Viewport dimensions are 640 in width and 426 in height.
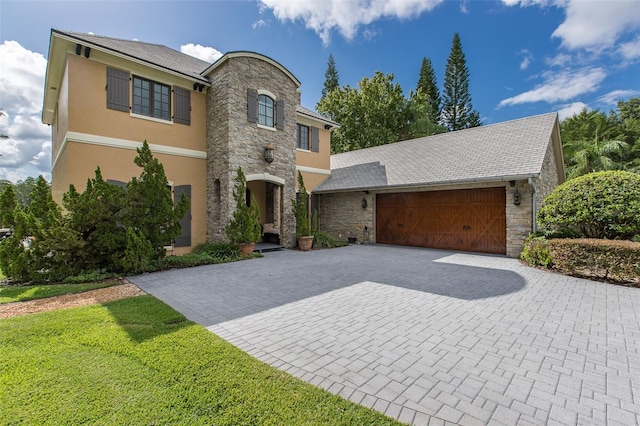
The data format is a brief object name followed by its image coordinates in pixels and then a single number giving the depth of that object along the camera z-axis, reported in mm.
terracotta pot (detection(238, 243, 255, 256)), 9945
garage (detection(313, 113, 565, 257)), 10062
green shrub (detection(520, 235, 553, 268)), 7918
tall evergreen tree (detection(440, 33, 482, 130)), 30594
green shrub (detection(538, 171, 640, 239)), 7086
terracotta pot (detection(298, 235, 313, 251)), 11984
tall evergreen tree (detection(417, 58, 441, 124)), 31484
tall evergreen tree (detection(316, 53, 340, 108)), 32500
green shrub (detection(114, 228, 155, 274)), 7214
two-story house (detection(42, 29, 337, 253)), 8609
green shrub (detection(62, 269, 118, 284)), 6641
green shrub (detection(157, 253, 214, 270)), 8070
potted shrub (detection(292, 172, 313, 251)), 12055
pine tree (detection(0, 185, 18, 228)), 6613
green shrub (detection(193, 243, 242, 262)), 9417
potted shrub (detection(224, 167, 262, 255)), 9891
